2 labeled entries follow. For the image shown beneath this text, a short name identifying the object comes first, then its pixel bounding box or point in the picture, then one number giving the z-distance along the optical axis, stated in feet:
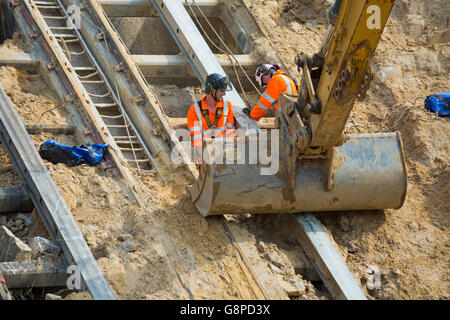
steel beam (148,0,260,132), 64.34
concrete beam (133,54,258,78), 67.92
